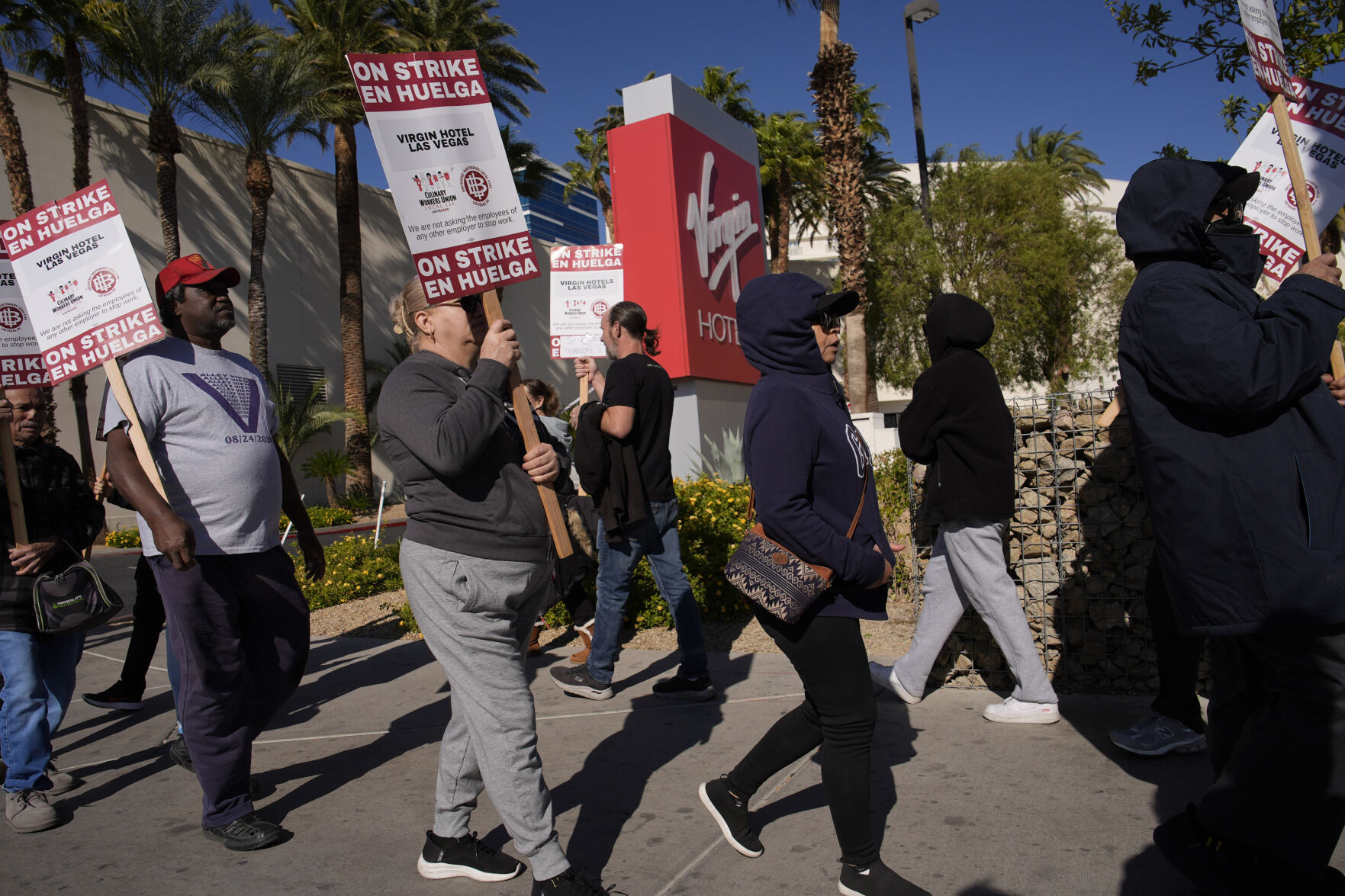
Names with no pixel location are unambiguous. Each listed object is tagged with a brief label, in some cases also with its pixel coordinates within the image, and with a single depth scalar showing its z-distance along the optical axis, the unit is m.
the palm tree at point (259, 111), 20.80
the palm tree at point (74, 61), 17.64
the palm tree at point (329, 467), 22.47
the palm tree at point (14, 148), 16.86
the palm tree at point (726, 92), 30.03
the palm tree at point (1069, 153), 40.88
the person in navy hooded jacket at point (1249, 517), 2.21
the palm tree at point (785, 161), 29.92
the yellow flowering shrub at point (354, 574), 8.66
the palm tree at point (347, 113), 22.11
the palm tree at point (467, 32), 23.97
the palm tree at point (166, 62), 19.05
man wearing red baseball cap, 3.33
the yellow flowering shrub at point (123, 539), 17.89
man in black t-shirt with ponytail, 4.70
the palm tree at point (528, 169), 28.48
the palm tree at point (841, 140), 18.11
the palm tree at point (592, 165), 35.00
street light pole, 19.19
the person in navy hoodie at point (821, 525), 2.62
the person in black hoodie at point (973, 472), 3.93
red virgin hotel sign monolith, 11.45
